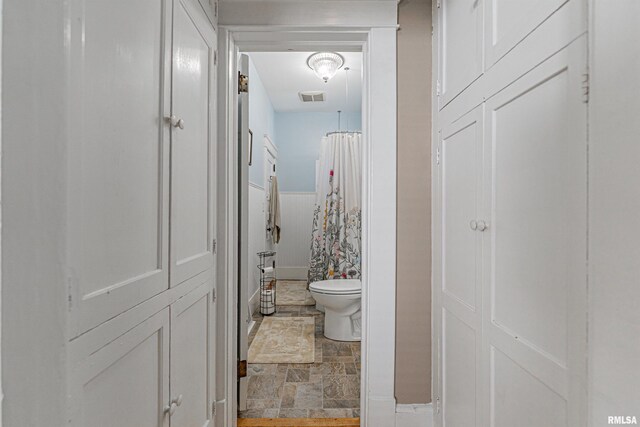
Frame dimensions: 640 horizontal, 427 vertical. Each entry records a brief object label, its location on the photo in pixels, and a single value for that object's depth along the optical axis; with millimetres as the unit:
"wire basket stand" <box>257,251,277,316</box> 3576
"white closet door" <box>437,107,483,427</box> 1204
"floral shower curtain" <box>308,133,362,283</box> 3510
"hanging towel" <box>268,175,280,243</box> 4643
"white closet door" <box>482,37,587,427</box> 729
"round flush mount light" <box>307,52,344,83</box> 3154
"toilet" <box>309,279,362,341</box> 2785
